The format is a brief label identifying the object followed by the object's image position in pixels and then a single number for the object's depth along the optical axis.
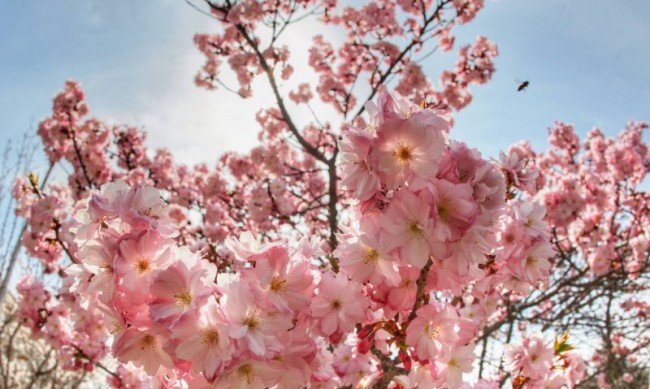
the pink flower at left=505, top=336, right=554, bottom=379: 0.87
